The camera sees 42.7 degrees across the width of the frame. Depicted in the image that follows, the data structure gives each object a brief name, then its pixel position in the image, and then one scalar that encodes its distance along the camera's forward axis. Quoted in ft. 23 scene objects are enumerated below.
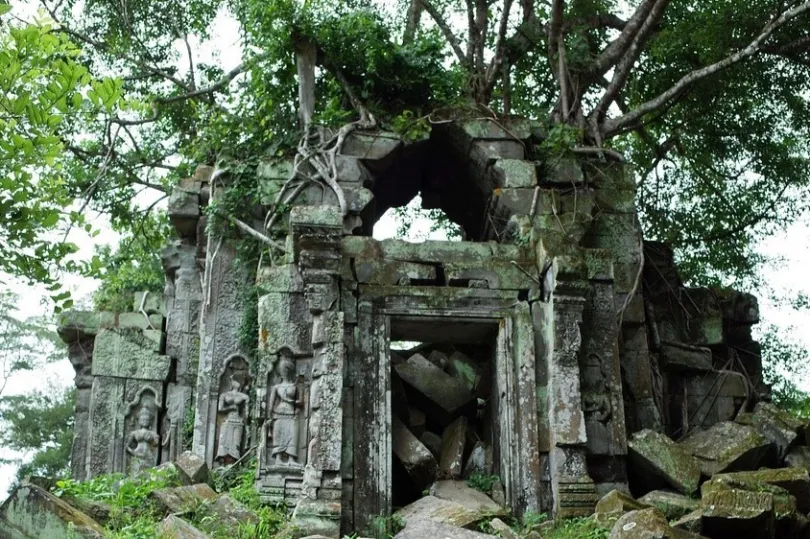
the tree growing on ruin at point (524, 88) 37.29
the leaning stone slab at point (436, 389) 31.45
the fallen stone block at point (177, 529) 22.48
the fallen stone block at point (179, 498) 26.55
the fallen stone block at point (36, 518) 20.93
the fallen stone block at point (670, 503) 27.07
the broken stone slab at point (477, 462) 30.25
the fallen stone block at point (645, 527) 22.08
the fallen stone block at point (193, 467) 29.53
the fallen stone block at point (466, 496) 27.78
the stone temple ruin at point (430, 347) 28.91
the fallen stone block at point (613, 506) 25.90
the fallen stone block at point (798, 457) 31.07
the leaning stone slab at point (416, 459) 29.35
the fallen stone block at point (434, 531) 23.48
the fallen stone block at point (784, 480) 26.58
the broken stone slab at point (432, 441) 31.22
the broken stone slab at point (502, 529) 25.26
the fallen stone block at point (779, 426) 31.60
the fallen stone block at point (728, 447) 29.63
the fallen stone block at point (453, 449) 29.99
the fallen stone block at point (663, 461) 28.94
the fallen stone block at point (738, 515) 23.95
